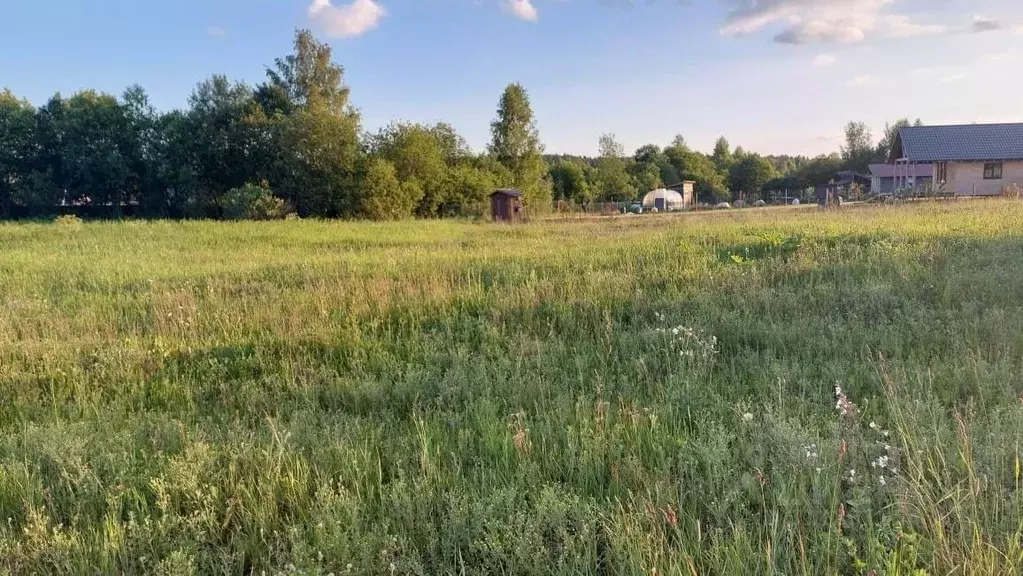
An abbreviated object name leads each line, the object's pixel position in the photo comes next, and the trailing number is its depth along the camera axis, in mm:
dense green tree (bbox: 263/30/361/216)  33594
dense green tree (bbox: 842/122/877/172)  78312
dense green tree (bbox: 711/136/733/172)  94550
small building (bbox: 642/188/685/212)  59406
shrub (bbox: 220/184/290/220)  30844
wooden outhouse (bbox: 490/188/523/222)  31172
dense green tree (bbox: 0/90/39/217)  43438
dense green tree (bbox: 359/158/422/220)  32312
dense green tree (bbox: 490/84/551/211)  45469
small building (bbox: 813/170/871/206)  67938
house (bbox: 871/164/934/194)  37125
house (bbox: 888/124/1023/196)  33031
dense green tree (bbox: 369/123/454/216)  35188
